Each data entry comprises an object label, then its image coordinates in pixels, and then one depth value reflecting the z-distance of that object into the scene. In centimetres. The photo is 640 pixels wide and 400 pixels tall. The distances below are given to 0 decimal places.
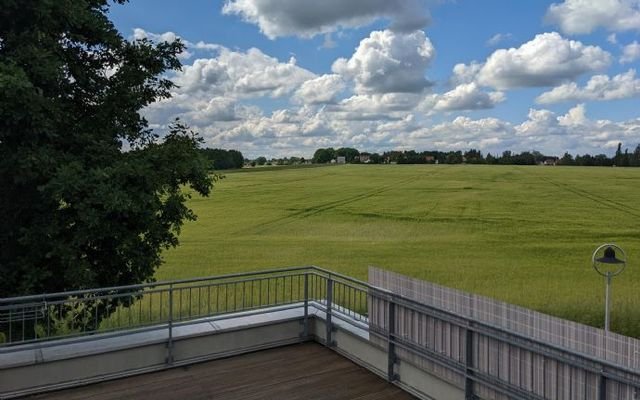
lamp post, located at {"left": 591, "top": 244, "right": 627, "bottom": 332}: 916
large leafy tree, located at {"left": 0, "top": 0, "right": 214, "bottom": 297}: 736
